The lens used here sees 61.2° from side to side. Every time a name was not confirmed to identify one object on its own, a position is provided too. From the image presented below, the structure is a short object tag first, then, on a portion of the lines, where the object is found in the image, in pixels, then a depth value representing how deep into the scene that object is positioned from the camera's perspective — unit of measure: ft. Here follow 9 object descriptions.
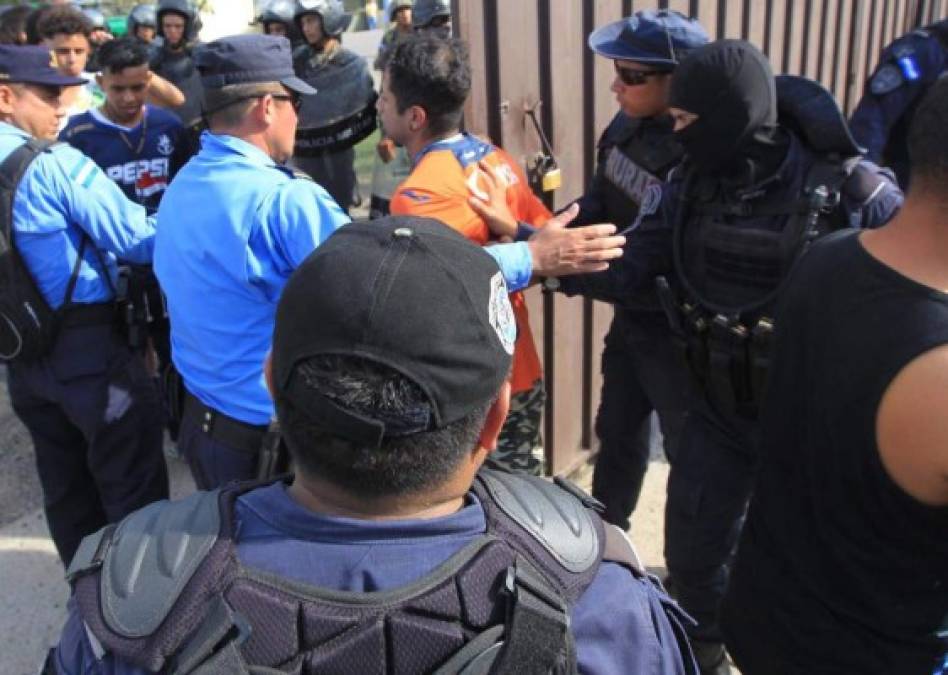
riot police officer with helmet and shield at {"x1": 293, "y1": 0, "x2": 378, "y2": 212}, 18.72
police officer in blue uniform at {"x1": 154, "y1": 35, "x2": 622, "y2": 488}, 6.75
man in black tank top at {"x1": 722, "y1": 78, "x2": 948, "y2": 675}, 4.30
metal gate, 9.67
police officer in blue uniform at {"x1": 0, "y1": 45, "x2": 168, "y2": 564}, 8.16
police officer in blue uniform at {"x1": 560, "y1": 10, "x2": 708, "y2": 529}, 8.84
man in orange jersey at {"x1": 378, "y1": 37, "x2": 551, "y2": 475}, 7.97
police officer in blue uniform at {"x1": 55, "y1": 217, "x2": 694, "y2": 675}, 2.85
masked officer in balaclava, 7.04
